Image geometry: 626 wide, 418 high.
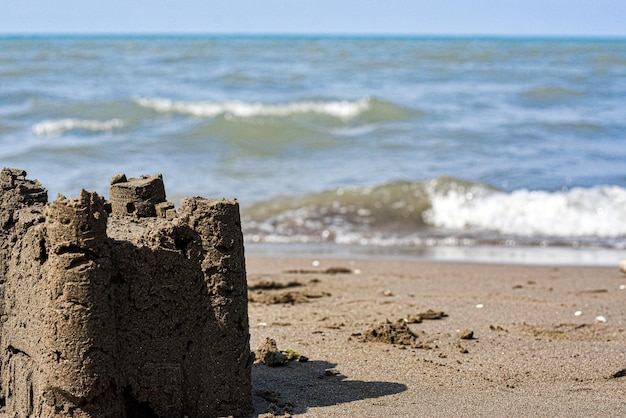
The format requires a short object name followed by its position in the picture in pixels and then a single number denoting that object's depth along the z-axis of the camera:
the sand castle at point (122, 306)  3.61
